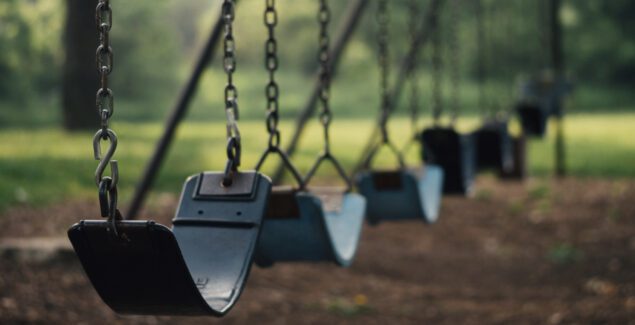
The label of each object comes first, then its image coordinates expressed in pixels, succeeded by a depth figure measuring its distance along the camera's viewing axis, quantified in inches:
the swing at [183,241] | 130.7
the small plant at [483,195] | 706.7
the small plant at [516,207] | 644.5
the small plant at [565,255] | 460.7
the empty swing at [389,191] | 262.1
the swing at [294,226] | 187.4
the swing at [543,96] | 531.0
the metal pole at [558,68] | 702.8
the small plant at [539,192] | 703.7
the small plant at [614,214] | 577.9
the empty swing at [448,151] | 322.0
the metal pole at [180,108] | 361.3
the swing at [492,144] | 419.5
